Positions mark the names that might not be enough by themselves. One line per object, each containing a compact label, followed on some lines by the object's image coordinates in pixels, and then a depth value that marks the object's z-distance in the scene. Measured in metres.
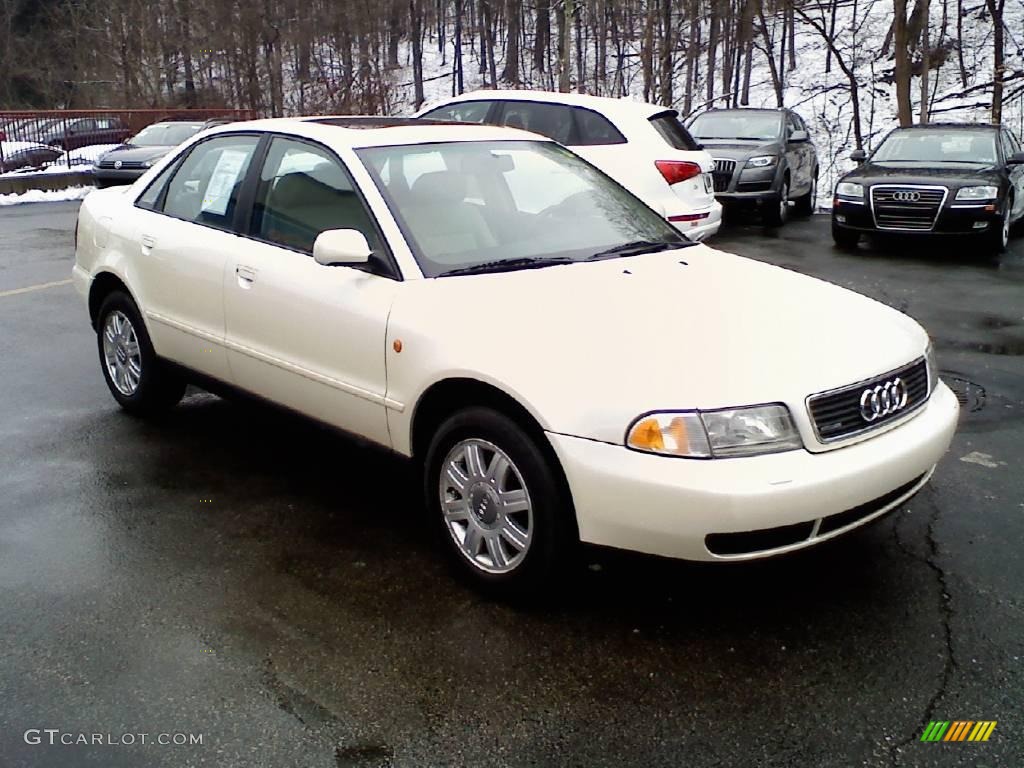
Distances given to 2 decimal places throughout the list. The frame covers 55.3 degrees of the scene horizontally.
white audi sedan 3.02
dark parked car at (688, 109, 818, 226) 13.73
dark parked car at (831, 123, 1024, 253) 11.23
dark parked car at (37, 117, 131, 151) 22.09
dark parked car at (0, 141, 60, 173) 21.05
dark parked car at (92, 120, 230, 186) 18.25
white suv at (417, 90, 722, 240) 9.18
